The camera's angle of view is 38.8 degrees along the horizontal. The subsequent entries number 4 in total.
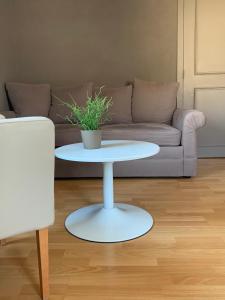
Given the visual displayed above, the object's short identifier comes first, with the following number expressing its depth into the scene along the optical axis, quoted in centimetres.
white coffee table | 189
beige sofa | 301
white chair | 115
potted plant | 203
